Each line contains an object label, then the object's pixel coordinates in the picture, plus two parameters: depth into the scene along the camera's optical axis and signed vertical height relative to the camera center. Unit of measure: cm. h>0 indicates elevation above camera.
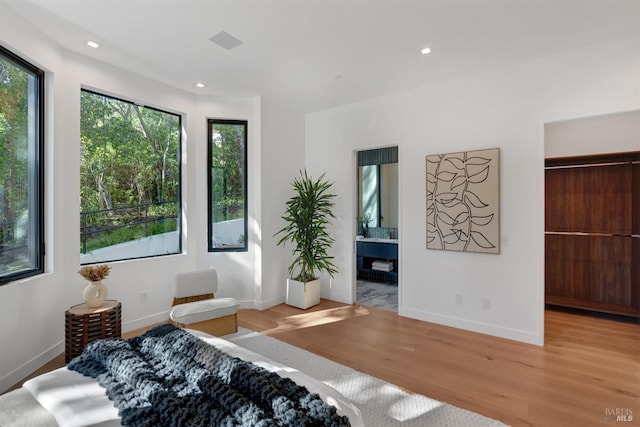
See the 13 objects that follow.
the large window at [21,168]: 253 +39
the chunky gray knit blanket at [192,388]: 121 -77
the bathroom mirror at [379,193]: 625 +37
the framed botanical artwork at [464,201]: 345 +12
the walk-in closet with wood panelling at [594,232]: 386 -28
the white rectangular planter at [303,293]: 441 -116
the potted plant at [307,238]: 447 -37
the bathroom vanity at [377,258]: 567 -89
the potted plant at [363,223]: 643 -24
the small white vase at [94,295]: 283 -74
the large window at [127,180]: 340 +39
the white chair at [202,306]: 312 -98
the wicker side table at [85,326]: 269 -98
